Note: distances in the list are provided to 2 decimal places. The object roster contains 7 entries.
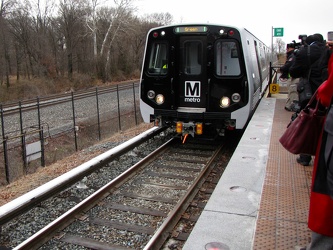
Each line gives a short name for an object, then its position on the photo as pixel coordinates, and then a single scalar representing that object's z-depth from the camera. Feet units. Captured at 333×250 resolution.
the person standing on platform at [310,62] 15.34
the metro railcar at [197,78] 26.68
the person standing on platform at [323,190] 6.84
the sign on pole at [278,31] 66.01
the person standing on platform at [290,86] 20.14
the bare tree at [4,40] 105.09
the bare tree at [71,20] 132.87
